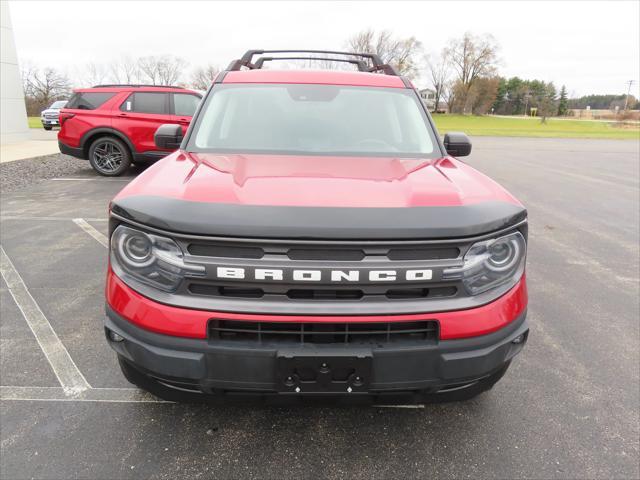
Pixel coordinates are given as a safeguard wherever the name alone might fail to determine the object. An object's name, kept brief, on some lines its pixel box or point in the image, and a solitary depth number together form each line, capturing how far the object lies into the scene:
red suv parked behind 9.88
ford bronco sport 1.75
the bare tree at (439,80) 87.56
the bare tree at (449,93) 87.94
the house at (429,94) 88.12
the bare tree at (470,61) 84.88
